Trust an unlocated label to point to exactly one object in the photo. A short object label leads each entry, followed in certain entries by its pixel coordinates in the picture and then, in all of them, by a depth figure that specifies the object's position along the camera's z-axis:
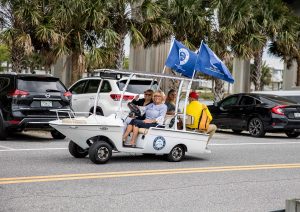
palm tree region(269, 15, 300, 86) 27.91
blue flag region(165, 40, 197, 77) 11.43
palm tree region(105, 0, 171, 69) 22.23
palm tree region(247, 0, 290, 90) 26.14
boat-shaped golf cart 10.33
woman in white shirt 10.73
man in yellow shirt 11.79
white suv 16.28
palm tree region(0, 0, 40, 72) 19.81
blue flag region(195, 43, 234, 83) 11.28
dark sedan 18.33
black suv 13.79
